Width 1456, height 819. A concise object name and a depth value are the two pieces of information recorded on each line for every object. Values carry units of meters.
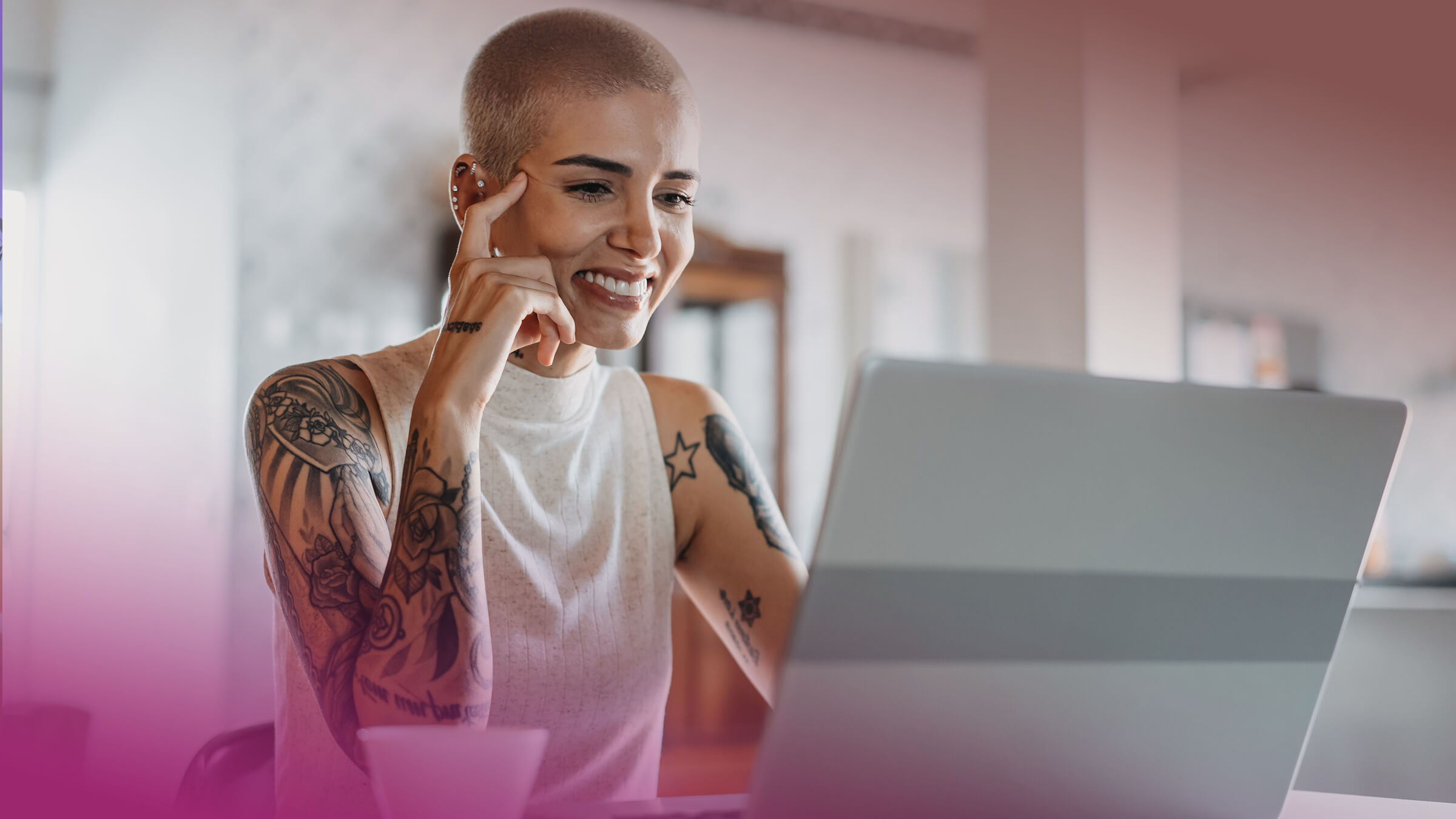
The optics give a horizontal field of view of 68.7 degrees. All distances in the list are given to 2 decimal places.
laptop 0.51
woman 0.89
